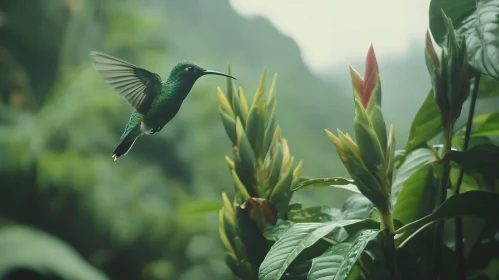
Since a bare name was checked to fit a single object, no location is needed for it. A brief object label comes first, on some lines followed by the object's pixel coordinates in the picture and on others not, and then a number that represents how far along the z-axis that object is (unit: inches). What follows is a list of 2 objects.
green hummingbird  55.2
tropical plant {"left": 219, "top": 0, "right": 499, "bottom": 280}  54.0
